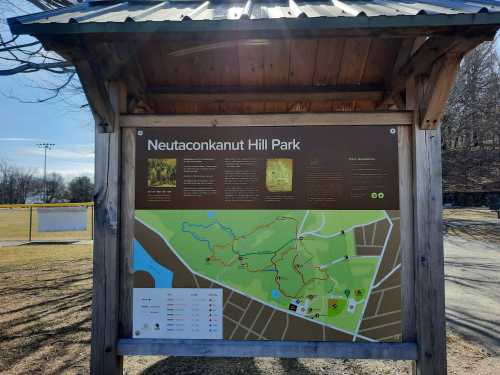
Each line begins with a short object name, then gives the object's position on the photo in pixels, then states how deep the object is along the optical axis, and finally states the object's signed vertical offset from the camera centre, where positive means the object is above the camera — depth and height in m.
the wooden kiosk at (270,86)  1.96 +1.02
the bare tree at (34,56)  6.12 +2.85
